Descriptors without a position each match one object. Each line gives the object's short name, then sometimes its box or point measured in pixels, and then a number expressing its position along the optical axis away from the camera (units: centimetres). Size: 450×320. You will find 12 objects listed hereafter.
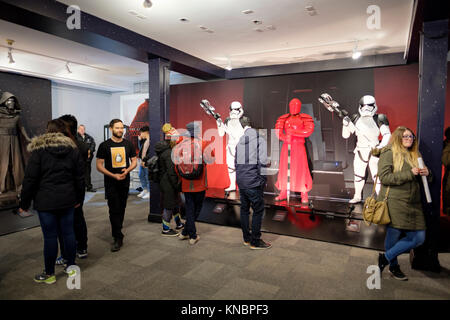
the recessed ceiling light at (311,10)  339
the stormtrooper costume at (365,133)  463
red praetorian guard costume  489
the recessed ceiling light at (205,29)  404
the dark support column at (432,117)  299
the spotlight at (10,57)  511
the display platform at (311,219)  383
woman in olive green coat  260
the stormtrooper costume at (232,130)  564
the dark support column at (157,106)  469
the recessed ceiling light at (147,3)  310
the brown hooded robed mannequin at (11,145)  547
